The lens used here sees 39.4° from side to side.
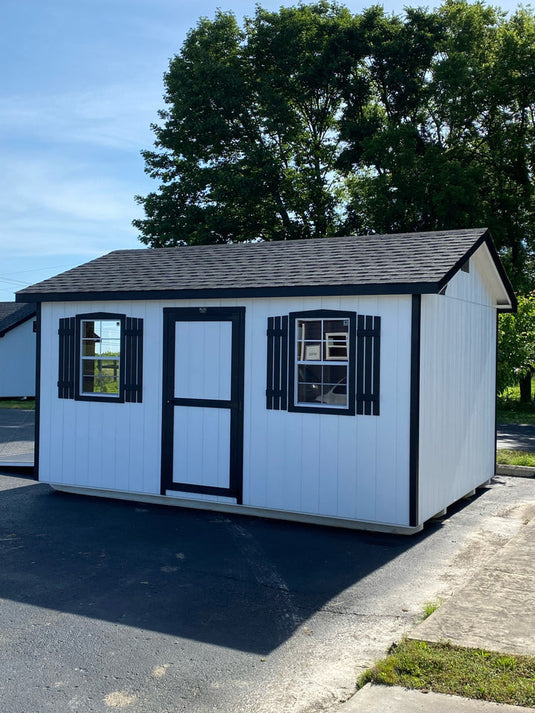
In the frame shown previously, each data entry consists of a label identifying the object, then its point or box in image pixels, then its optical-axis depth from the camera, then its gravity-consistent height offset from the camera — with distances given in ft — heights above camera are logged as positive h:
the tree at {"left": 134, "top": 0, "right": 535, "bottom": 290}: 83.82 +29.24
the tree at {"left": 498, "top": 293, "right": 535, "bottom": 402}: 67.10 +1.97
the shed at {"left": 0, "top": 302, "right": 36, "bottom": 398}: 102.78 +1.08
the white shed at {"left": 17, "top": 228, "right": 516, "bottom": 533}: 27.37 -0.56
